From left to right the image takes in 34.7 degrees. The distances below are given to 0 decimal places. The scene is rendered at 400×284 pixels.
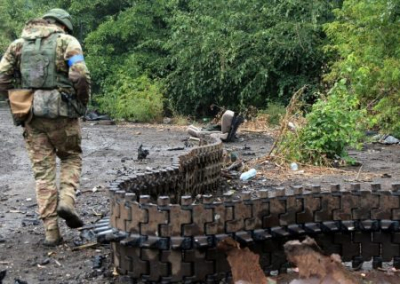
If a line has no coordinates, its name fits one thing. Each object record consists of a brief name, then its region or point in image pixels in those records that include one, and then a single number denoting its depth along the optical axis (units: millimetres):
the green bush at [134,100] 23422
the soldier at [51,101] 5113
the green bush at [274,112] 20281
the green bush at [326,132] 10148
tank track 3709
